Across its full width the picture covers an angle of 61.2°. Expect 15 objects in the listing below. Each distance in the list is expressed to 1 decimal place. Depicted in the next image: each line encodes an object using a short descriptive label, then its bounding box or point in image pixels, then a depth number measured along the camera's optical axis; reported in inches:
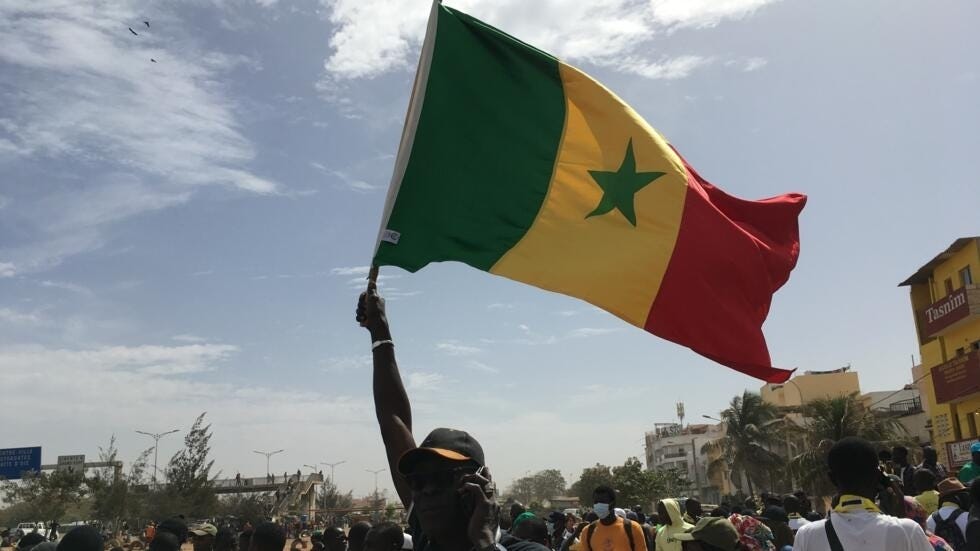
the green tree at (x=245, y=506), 2100.4
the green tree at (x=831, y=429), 1583.4
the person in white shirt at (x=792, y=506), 339.3
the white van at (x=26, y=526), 1753.2
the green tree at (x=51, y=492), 1879.9
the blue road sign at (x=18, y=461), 1914.4
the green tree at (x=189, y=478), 1638.8
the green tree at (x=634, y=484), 2637.8
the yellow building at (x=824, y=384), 2906.0
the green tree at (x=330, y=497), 3432.6
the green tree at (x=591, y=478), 3093.5
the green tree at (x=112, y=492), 1801.2
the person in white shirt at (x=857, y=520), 142.3
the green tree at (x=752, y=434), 2380.7
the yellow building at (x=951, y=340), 1299.2
